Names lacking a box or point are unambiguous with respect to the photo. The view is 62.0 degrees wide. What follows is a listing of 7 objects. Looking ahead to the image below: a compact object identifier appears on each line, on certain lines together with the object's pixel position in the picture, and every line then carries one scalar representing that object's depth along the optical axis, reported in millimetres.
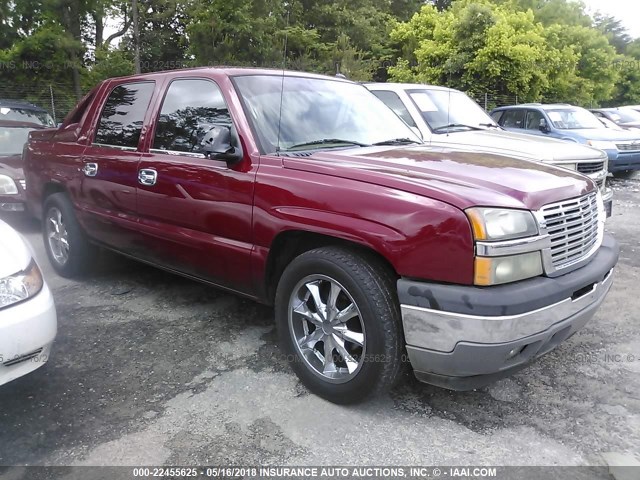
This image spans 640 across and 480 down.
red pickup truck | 2377
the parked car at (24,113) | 8555
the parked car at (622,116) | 15648
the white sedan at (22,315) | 2558
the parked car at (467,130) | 6059
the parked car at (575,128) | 10047
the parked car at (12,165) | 6508
